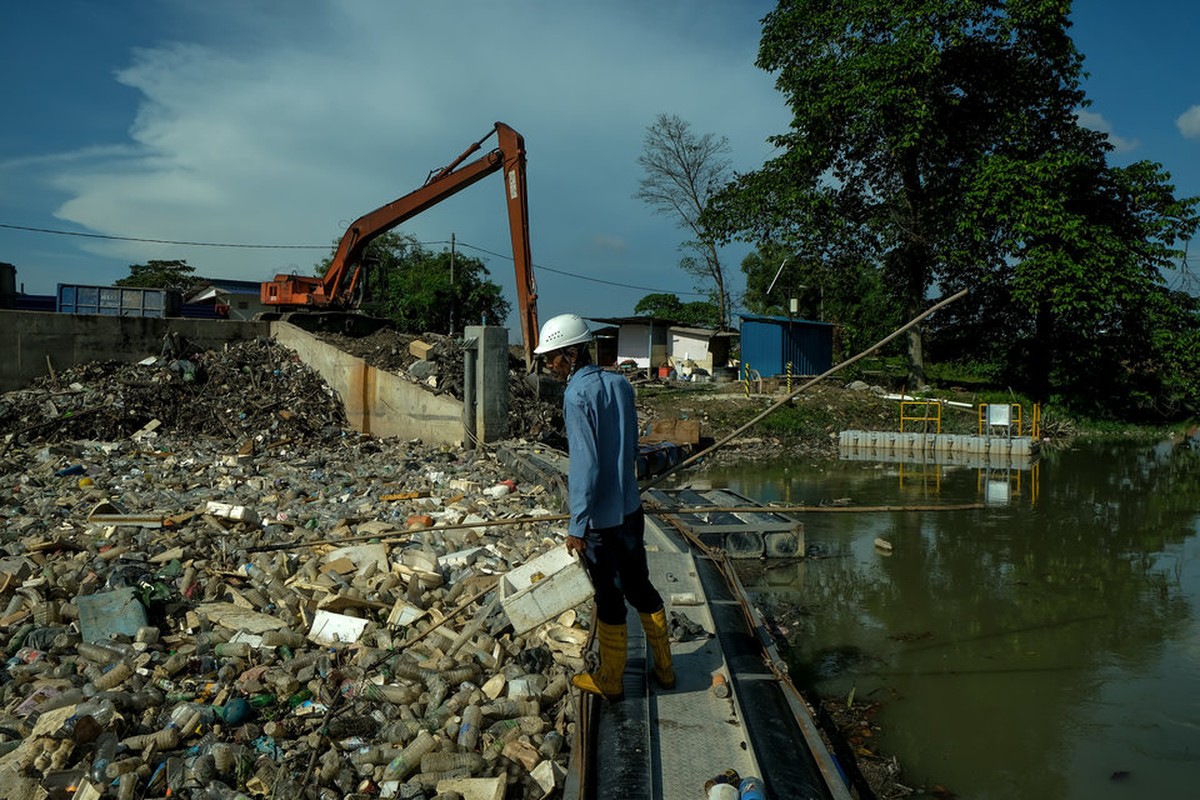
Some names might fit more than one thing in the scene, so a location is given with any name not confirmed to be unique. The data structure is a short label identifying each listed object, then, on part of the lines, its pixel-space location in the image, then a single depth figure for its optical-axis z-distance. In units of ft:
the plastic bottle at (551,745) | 11.41
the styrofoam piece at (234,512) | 21.56
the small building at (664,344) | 102.63
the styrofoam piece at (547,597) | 14.58
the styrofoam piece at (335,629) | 14.97
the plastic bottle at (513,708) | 12.44
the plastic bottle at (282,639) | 14.53
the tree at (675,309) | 140.46
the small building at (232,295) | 123.03
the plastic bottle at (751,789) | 9.42
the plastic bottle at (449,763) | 10.93
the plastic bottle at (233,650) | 14.02
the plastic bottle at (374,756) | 11.29
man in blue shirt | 11.25
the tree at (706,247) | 115.44
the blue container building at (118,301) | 59.67
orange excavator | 46.52
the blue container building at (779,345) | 88.38
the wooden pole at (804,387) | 13.17
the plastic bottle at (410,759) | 10.93
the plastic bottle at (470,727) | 11.54
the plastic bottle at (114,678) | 12.87
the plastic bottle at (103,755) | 10.58
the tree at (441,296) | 106.52
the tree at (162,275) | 150.61
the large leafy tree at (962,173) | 70.95
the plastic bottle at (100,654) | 13.76
